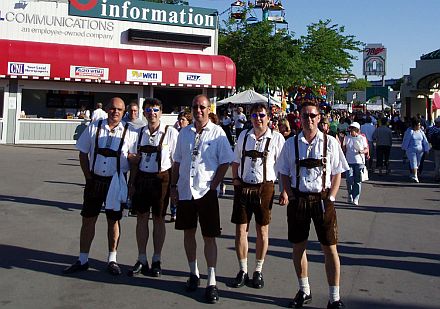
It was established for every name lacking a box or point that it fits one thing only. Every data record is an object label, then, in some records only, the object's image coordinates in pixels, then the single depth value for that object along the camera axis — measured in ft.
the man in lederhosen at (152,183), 17.60
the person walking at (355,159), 33.40
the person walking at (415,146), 44.86
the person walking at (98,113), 48.62
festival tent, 77.61
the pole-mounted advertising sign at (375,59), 141.59
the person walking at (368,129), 51.40
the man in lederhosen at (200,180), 15.89
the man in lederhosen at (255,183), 16.80
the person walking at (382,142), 48.11
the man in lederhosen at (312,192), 14.60
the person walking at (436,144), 45.24
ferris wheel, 131.66
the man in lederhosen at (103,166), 17.66
